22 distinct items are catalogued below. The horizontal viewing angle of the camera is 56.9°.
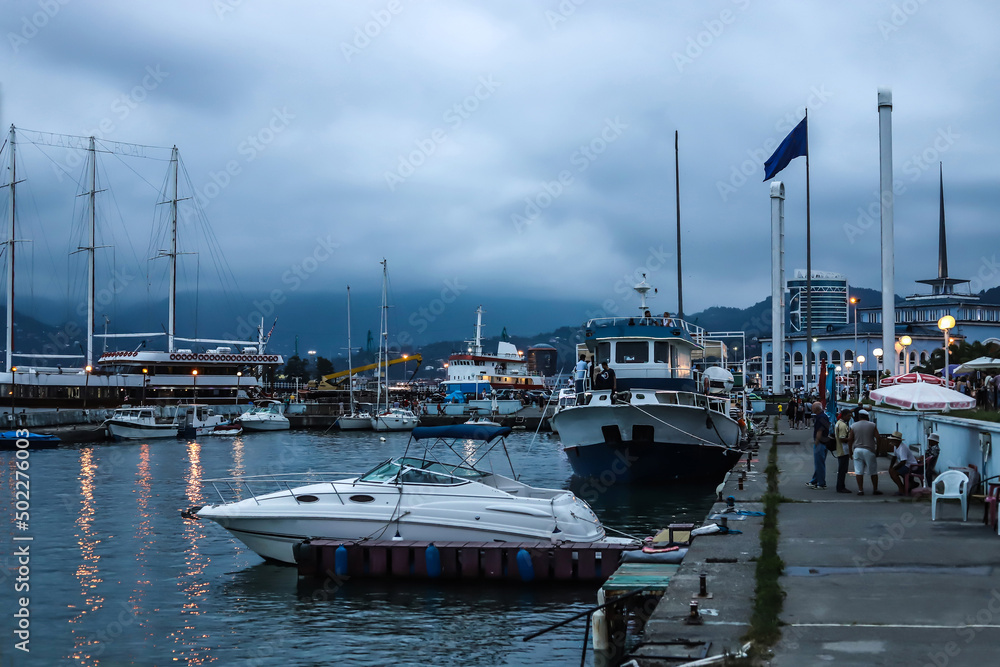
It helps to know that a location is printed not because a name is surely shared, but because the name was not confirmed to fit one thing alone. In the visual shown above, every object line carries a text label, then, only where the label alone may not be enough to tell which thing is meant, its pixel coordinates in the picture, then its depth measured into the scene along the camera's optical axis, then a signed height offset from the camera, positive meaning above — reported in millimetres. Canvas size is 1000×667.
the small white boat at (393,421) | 82062 -5054
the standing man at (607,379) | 31478 -525
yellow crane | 126344 -2223
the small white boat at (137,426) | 69812 -4627
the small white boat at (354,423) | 83812 -5249
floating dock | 17406 -3737
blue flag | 35906 +8416
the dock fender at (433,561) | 17734 -3768
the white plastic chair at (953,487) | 16141 -2234
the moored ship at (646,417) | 31219 -1833
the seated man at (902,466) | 19906 -2250
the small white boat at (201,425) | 74244 -4933
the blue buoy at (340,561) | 17938 -3800
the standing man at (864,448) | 19609 -1841
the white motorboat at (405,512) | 18344 -2972
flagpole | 58450 +7029
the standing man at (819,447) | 20547 -1917
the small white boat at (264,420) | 81875 -4893
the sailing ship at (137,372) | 82250 -603
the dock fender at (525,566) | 17406 -3797
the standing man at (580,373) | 34703 -333
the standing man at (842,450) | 20484 -1939
